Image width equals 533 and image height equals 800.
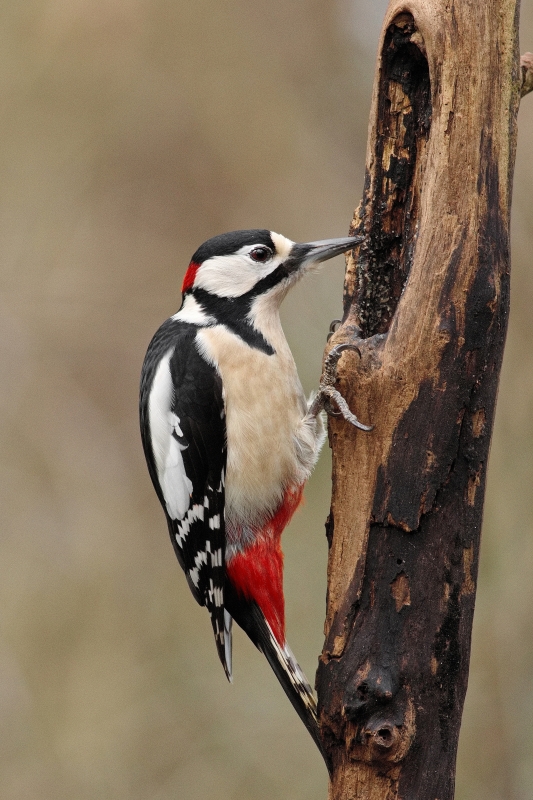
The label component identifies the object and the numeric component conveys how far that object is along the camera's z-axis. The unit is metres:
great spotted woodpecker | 5.65
